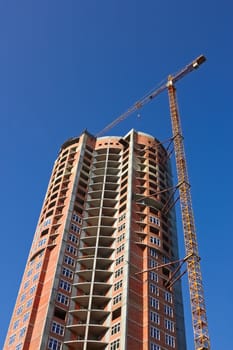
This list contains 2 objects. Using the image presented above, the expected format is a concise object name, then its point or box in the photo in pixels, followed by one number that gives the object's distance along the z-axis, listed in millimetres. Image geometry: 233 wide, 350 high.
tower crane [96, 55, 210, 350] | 66650
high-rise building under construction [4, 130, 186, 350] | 65125
